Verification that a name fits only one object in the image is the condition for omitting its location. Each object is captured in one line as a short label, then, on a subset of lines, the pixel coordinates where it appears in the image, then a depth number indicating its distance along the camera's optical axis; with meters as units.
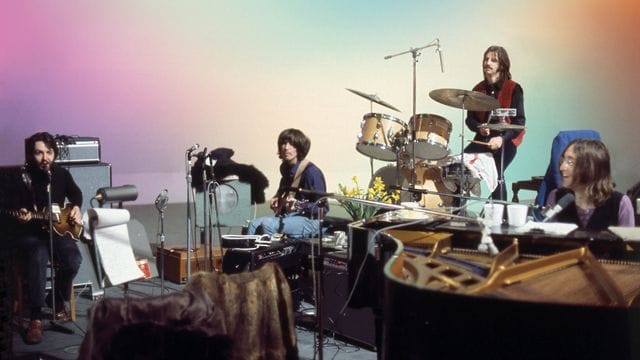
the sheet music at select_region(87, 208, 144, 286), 4.39
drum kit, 6.33
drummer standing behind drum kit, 6.22
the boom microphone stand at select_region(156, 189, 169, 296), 5.04
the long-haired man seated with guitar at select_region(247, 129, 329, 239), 5.82
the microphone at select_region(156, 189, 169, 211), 5.04
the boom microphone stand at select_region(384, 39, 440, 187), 6.29
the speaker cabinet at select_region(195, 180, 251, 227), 6.70
